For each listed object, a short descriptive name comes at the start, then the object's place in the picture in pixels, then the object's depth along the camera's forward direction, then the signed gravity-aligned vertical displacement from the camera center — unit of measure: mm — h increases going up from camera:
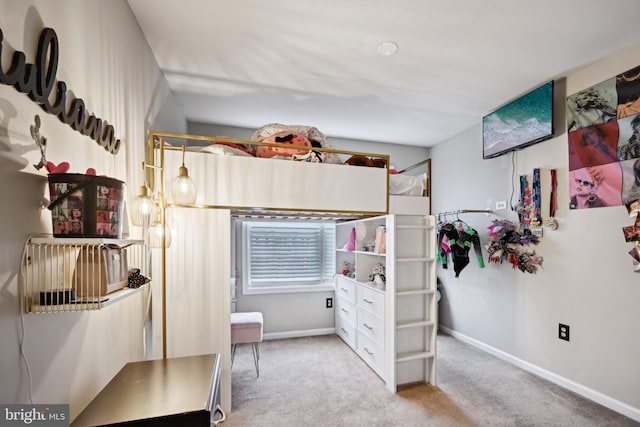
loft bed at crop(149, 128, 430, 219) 2016 +256
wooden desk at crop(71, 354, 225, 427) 987 -724
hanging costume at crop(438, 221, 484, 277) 3330 -356
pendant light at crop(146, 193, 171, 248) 1648 -138
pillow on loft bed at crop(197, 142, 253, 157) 2076 +454
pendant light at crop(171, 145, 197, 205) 1507 +124
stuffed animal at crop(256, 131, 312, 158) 2227 +551
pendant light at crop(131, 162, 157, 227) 1343 +18
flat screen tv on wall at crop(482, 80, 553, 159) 2580 +875
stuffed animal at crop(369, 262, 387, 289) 2869 -661
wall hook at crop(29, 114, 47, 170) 873 +221
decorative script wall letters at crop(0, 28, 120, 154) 803 +395
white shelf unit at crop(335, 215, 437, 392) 2480 -864
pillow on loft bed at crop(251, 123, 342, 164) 2412 +670
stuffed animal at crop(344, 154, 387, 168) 2430 +429
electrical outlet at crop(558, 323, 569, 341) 2503 -1046
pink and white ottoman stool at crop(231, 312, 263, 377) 2629 -1089
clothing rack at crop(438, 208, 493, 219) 3262 +12
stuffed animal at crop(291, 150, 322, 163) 2225 +425
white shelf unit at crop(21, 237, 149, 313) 837 -218
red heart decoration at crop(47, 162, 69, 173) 951 +149
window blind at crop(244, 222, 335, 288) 3734 -551
